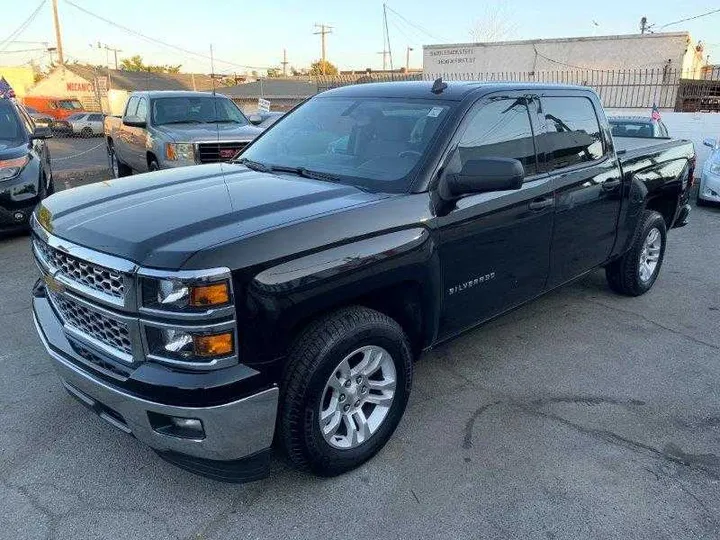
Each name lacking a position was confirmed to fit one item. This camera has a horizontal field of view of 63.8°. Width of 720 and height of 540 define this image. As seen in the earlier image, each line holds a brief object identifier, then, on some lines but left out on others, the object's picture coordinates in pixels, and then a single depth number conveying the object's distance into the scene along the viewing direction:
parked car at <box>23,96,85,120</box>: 34.94
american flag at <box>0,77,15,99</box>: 8.45
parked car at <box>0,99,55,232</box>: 6.98
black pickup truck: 2.32
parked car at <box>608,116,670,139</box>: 9.80
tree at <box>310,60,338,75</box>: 58.36
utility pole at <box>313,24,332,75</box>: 54.03
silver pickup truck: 8.69
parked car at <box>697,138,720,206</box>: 10.02
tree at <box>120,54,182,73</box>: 74.44
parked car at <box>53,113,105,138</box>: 30.41
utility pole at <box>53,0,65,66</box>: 42.66
